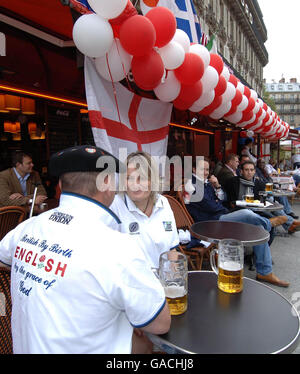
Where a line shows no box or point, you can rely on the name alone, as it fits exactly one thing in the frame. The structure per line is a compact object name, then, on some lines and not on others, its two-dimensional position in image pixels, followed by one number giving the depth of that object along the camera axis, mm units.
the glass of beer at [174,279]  1306
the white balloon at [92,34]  2027
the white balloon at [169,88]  2988
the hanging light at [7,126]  6383
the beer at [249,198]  4180
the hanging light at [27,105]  5715
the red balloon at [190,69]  2943
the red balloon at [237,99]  4789
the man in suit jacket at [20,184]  3537
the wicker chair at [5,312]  1294
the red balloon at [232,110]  4907
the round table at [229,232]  2564
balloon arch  2072
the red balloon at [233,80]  4745
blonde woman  2061
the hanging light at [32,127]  6516
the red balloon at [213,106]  4121
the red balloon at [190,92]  3182
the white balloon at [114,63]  2361
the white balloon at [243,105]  5120
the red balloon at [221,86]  3875
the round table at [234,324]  1084
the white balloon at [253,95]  6025
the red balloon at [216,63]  3837
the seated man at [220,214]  3463
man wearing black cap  926
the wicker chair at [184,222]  3334
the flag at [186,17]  3420
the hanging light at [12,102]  5543
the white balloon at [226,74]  4147
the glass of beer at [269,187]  5098
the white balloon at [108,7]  2001
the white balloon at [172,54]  2621
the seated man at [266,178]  6484
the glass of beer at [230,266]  1507
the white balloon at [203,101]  3640
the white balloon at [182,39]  2866
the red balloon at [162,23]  2406
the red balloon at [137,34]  2119
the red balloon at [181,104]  3342
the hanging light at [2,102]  5542
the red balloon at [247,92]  5662
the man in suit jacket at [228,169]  5316
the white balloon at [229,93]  4293
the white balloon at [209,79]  3394
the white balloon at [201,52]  3113
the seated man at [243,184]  4762
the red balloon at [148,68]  2396
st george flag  2490
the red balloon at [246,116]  5728
